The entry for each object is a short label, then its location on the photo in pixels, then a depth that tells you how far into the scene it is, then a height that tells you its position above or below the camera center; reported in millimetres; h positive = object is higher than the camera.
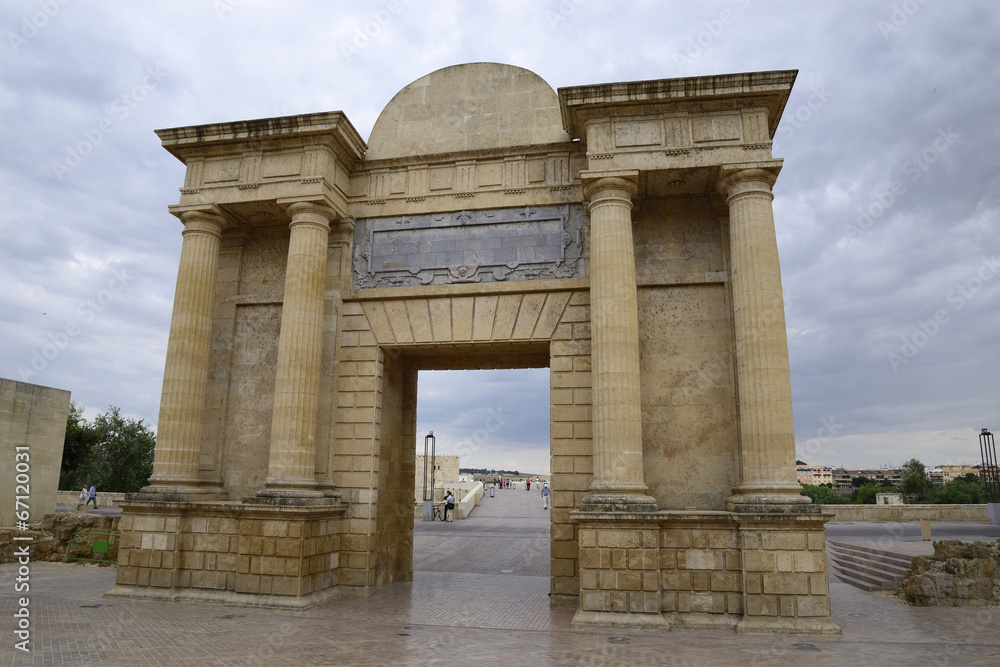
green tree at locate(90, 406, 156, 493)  48562 +1286
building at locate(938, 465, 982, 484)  151650 +3250
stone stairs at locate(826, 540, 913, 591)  14883 -2080
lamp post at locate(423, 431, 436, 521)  31250 -1415
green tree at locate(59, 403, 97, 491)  41938 +1862
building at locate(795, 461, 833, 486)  170200 +1913
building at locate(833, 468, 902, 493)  167900 +1921
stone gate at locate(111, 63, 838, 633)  10836 +2855
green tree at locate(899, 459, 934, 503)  56844 -290
